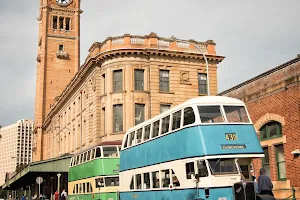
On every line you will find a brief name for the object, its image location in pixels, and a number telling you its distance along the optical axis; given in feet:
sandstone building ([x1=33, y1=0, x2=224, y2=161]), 140.36
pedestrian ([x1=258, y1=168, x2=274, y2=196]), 47.57
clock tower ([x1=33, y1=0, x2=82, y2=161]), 280.72
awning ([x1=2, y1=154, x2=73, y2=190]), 156.76
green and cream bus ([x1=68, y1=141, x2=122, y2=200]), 83.92
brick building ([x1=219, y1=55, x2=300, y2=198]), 66.74
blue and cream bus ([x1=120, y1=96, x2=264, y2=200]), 47.03
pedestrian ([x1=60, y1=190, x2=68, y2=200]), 116.37
